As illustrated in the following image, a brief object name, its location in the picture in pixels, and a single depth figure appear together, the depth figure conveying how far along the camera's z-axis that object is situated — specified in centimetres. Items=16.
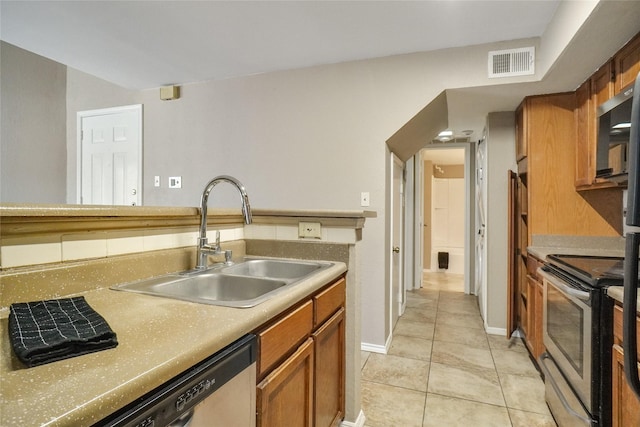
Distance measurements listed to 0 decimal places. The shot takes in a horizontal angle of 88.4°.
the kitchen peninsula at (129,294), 49
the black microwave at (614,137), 178
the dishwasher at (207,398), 55
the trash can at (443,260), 607
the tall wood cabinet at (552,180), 249
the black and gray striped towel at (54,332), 57
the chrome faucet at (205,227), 134
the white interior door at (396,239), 300
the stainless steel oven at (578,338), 136
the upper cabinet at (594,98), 180
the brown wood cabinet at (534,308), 225
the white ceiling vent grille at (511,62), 236
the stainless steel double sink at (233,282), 106
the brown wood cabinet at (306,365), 94
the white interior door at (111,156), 357
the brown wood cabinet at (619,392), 119
